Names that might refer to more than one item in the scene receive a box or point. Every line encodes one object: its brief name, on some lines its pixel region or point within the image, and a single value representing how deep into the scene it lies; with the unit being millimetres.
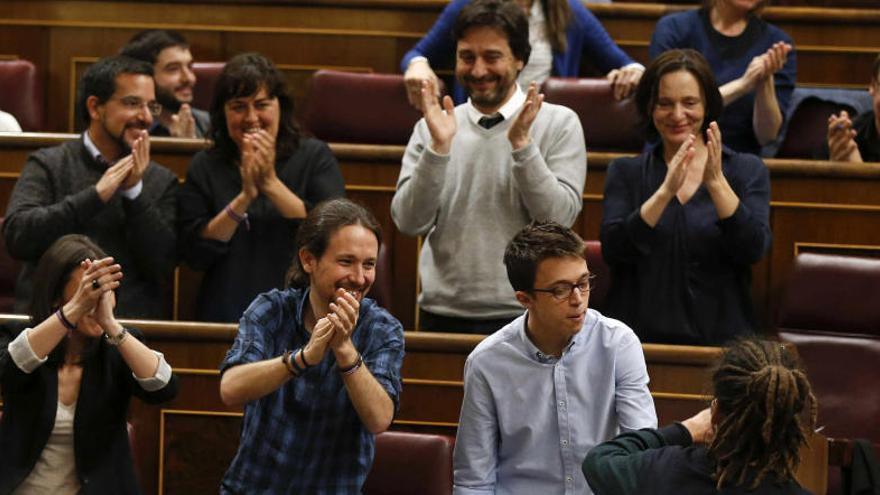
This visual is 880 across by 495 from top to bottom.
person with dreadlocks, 12148
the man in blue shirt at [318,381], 12619
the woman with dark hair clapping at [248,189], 13563
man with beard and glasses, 13587
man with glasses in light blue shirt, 12634
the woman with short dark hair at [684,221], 13331
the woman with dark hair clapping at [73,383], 12829
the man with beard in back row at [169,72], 14529
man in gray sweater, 13395
